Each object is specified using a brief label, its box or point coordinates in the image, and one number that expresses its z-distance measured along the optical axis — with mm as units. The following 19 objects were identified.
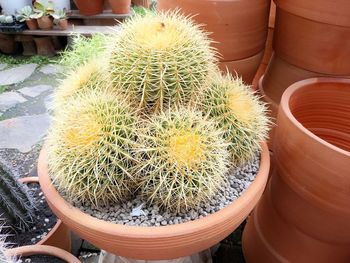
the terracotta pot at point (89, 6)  2643
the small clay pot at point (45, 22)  2430
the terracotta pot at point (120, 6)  2626
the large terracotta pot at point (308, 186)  687
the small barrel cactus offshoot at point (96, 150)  635
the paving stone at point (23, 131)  1619
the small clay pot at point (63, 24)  2455
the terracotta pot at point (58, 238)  974
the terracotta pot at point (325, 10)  805
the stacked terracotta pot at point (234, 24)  893
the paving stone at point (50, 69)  2256
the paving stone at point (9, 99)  1911
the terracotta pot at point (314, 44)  861
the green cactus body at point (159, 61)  646
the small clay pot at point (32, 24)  2449
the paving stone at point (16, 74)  2141
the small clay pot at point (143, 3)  2924
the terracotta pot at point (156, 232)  609
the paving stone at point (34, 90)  2026
